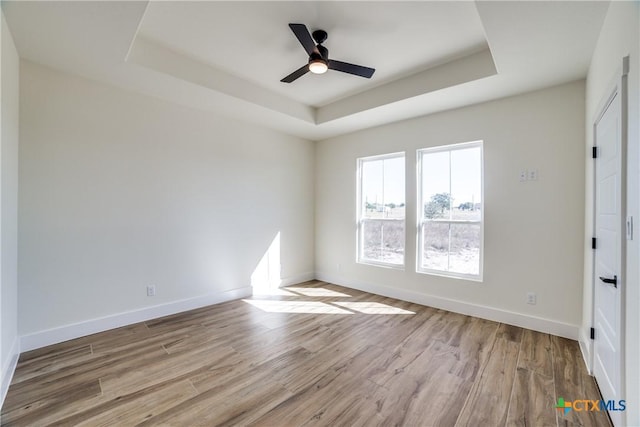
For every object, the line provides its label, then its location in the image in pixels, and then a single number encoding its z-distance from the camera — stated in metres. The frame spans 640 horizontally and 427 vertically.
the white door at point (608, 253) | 1.70
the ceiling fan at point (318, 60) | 2.27
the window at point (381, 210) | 4.43
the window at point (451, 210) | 3.64
